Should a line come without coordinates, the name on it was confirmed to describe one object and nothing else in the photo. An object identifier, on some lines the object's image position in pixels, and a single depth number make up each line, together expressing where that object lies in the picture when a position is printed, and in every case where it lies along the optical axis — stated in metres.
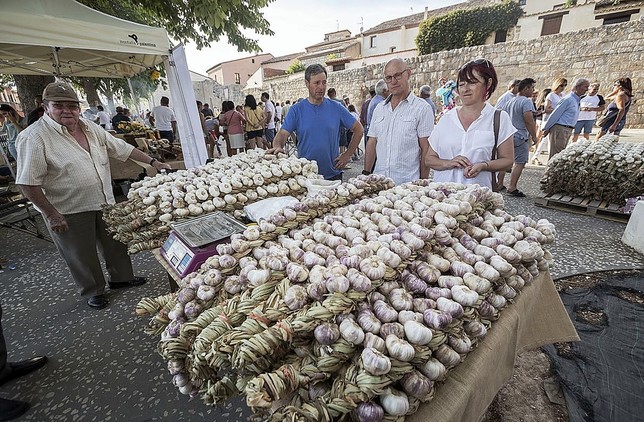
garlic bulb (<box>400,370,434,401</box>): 0.79
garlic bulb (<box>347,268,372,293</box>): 0.93
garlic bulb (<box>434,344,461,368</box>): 0.87
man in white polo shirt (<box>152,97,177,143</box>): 8.50
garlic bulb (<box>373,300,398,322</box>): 0.90
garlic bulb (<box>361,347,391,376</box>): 0.75
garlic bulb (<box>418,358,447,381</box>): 0.83
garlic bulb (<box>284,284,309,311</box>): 0.94
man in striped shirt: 2.51
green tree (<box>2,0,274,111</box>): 5.28
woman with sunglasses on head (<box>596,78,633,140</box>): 6.12
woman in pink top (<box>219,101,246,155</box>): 8.20
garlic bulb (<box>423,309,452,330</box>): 0.87
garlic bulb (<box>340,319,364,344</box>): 0.83
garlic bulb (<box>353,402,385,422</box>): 0.74
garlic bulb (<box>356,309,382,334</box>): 0.86
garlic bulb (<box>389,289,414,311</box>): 0.95
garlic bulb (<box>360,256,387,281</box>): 0.98
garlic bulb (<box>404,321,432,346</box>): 0.82
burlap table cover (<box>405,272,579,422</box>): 0.90
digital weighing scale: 1.50
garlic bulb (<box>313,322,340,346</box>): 0.84
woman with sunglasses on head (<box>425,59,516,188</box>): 2.01
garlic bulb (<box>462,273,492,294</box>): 1.02
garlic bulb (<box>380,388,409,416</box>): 0.76
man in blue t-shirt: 2.99
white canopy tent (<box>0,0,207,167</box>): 3.33
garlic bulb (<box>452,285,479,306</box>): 0.96
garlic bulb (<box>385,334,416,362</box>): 0.78
